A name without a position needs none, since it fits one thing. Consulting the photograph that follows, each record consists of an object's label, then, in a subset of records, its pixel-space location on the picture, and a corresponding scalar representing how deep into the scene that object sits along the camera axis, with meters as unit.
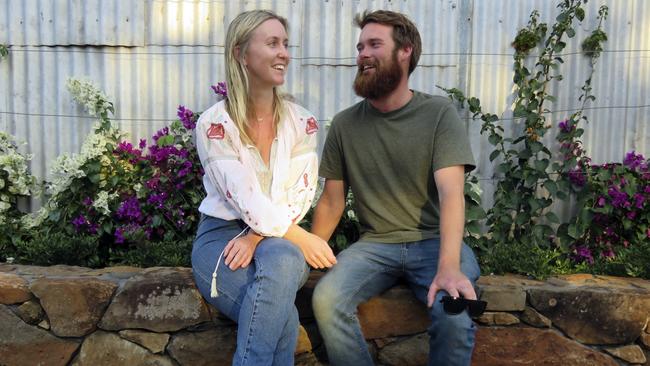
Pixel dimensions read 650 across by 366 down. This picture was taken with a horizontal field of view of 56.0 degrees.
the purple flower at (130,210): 3.15
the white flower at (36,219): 3.29
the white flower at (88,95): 3.36
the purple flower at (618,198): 3.20
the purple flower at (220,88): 3.37
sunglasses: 2.14
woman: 2.13
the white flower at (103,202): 3.15
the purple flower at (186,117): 3.35
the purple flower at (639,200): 3.19
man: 2.32
